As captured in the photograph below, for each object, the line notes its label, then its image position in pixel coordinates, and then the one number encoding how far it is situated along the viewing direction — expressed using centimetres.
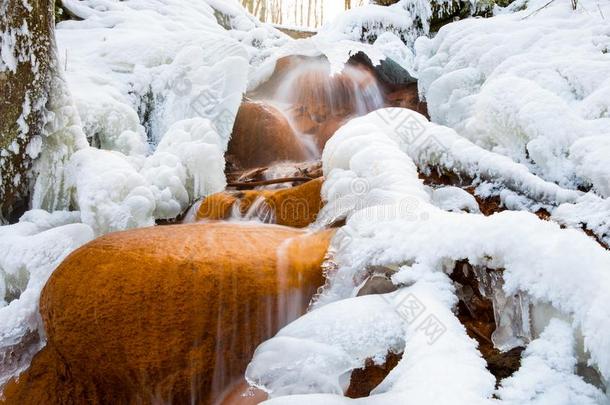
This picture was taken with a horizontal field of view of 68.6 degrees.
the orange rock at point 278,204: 390
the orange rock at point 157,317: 243
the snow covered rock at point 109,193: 349
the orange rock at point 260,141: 622
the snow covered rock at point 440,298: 134
